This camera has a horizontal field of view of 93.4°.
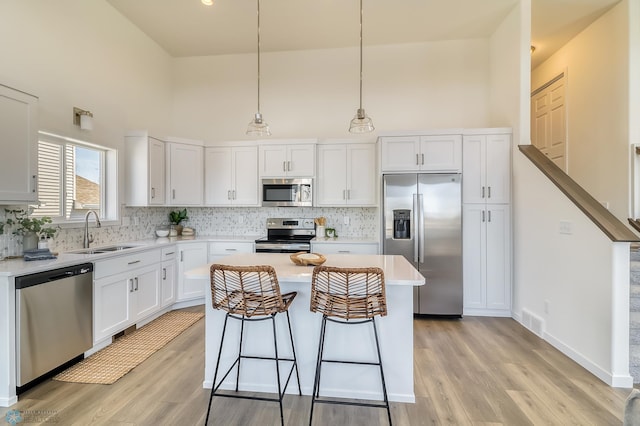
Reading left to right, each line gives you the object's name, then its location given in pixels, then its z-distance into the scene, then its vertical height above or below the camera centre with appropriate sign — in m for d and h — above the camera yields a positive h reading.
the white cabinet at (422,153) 3.70 +0.75
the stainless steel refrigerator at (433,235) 3.62 -0.25
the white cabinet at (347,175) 4.22 +0.55
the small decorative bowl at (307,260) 2.28 -0.35
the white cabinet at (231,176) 4.44 +0.55
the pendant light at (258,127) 2.62 +0.77
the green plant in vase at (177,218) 4.66 -0.08
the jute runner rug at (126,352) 2.39 -1.29
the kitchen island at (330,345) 2.06 -0.93
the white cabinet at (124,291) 2.75 -0.81
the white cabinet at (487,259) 3.67 -0.55
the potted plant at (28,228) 2.53 -0.13
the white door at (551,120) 4.43 +1.52
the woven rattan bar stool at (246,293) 1.84 -0.50
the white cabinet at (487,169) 3.70 +0.56
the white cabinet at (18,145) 2.27 +0.53
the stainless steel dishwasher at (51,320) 2.10 -0.83
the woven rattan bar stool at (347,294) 1.76 -0.48
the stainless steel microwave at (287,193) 4.28 +0.29
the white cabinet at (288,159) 4.27 +0.78
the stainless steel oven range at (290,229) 4.60 -0.24
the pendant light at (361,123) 2.55 +0.78
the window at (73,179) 2.98 +0.37
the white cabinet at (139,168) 3.86 +0.58
